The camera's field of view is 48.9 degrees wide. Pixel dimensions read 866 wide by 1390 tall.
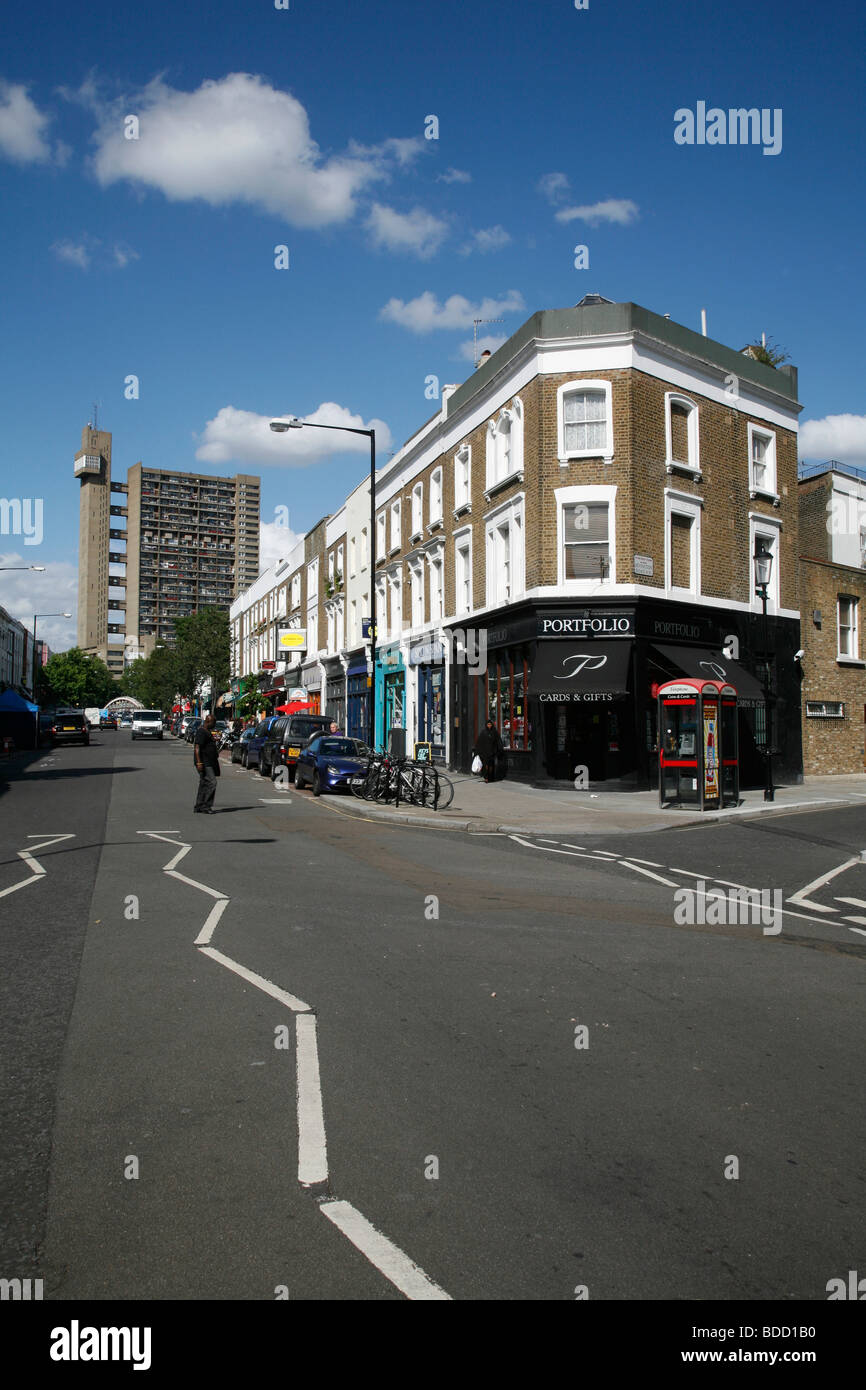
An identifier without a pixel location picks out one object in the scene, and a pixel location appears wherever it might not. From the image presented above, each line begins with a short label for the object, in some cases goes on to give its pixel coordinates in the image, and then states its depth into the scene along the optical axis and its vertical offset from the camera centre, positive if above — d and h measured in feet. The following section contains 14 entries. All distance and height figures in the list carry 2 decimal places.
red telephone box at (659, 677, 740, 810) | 63.05 -1.62
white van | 208.33 -1.34
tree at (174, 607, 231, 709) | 261.03 +19.86
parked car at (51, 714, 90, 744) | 172.55 -2.00
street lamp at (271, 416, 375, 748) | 84.12 +26.07
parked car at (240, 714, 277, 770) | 105.70 -2.70
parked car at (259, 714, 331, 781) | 90.89 -1.92
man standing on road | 58.29 -2.86
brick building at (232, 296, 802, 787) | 77.00 +16.14
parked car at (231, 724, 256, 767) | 116.26 -3.26
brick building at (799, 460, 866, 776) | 97.19 +8.40
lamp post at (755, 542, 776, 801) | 72.33 +10.99
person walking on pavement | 82.28 -2.62
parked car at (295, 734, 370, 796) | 75.15 -3.56
